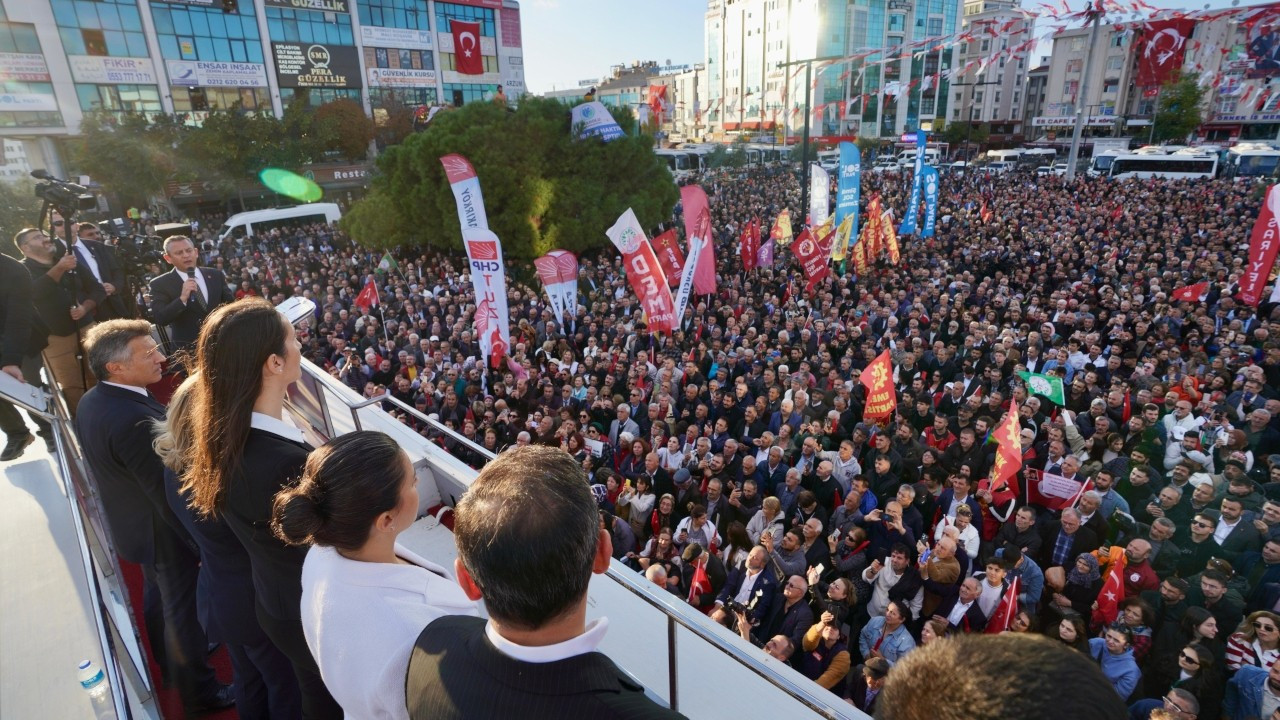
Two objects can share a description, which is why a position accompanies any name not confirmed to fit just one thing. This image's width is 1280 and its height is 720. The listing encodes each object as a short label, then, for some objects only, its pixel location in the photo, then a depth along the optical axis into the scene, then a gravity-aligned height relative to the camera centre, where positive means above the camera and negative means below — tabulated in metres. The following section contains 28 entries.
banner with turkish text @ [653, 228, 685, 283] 13.16 -2.25
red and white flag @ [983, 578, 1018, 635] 4.68 -3.28
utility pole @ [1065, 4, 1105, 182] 24.81 -0.22
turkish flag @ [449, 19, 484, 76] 46.41 +6.50
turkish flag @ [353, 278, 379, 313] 13.24 -2.86
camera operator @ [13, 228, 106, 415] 4.61 -1.01
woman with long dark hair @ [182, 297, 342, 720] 1.95 -0.87
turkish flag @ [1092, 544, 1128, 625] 4.77 -3.28
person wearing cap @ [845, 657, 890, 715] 3.85 -3.21
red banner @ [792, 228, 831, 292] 14.21 -2.56
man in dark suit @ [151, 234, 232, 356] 4.48 -0.94
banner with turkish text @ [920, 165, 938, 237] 18.08 -1.73
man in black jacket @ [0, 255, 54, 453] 4.07 -1.04
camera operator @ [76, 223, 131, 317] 5.13 -0.86
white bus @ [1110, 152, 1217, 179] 32.22 -2.16
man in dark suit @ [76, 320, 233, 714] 2.63 -1.30
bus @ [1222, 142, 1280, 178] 32.03 -2.01
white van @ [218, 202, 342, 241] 25.77 -2.63
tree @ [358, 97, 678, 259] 18.81 -1.06
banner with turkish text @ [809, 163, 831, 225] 15.59 -1.40
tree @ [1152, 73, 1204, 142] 43.94 +0.72
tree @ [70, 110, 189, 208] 29.84 +0.12
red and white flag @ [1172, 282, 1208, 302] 11.52 -2.86
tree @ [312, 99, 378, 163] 37.59 +1.08
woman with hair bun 1.50 -0.98
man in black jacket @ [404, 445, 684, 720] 1.15 -0.85
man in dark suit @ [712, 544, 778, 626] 4.75 -3.19
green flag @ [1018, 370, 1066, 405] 7.85 -3.00
